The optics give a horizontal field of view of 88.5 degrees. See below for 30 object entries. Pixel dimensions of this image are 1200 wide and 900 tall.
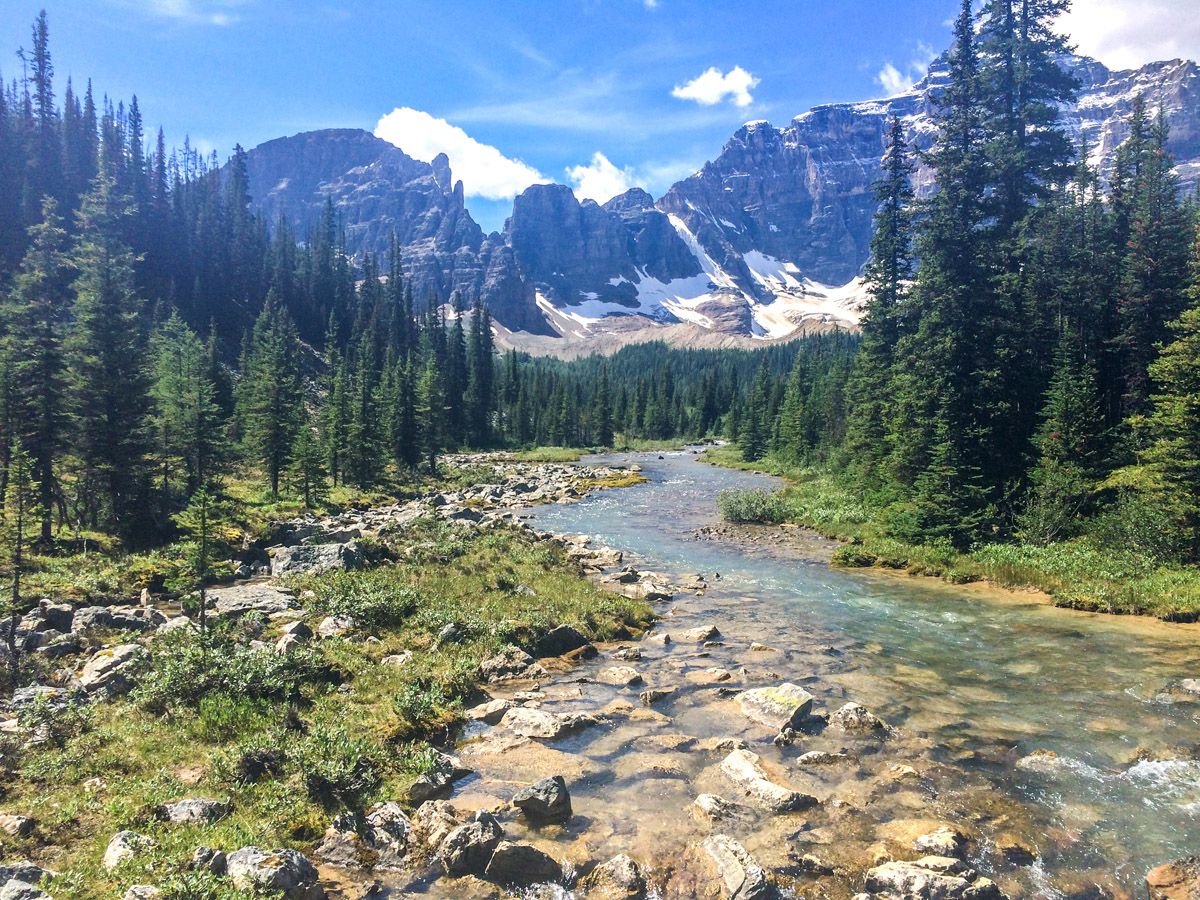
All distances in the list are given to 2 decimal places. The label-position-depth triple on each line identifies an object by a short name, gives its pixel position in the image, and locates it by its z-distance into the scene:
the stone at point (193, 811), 7.38
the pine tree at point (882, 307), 37.31
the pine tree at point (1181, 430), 20.02
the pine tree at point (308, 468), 37.47
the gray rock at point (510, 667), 13.38
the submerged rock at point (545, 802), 8.44
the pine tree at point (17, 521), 13.01
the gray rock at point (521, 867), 7.21
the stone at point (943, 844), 7.74
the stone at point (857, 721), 11.30
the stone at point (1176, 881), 7.04
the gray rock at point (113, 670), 10.77
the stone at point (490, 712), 11.52
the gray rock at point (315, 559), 20.67
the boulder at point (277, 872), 6.27
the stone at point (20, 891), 5.49
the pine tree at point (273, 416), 40.31
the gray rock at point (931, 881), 6.81
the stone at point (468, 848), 7.29
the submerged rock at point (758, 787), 8.80
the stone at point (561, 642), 15.10
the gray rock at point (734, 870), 6.95
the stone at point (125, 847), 6.38
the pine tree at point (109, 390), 25.50
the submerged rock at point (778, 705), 11.38
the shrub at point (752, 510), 35.84
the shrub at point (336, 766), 8.43
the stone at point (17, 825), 6.73
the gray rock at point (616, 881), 7.11
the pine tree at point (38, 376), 24.92
